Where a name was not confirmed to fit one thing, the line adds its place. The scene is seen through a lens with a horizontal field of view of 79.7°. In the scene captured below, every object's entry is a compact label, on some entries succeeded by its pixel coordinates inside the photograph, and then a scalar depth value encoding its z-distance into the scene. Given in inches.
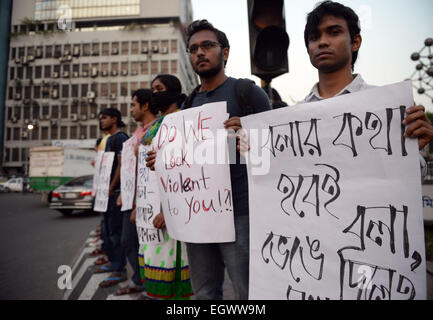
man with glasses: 54.7
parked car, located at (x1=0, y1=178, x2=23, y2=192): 987.9
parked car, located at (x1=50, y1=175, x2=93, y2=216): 338.6
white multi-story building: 1469.0
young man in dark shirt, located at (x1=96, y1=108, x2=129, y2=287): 125.6
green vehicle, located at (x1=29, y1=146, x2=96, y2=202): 518.3
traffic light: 86.2
